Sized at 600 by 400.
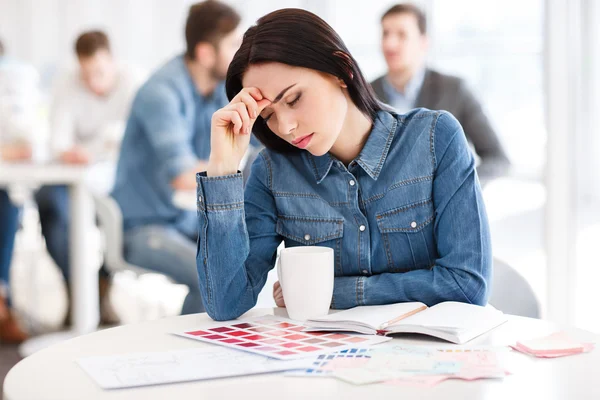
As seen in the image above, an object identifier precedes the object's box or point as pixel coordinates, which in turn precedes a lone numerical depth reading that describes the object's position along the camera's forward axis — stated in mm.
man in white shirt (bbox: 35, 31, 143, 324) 4066
